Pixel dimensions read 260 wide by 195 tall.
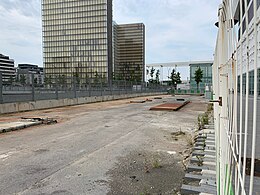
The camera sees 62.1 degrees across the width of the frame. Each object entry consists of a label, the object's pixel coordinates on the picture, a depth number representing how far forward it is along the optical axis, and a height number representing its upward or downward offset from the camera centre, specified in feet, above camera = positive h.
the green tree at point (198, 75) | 181.78 +12.63
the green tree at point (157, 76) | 236.88 +15.42
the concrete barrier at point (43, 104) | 39.53 -3.28
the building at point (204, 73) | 216.68 +17.75
